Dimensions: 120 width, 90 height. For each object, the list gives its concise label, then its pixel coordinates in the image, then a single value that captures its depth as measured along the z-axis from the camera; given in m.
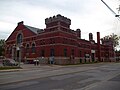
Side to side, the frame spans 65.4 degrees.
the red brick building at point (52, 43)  24.52
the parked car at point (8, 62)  19.64
